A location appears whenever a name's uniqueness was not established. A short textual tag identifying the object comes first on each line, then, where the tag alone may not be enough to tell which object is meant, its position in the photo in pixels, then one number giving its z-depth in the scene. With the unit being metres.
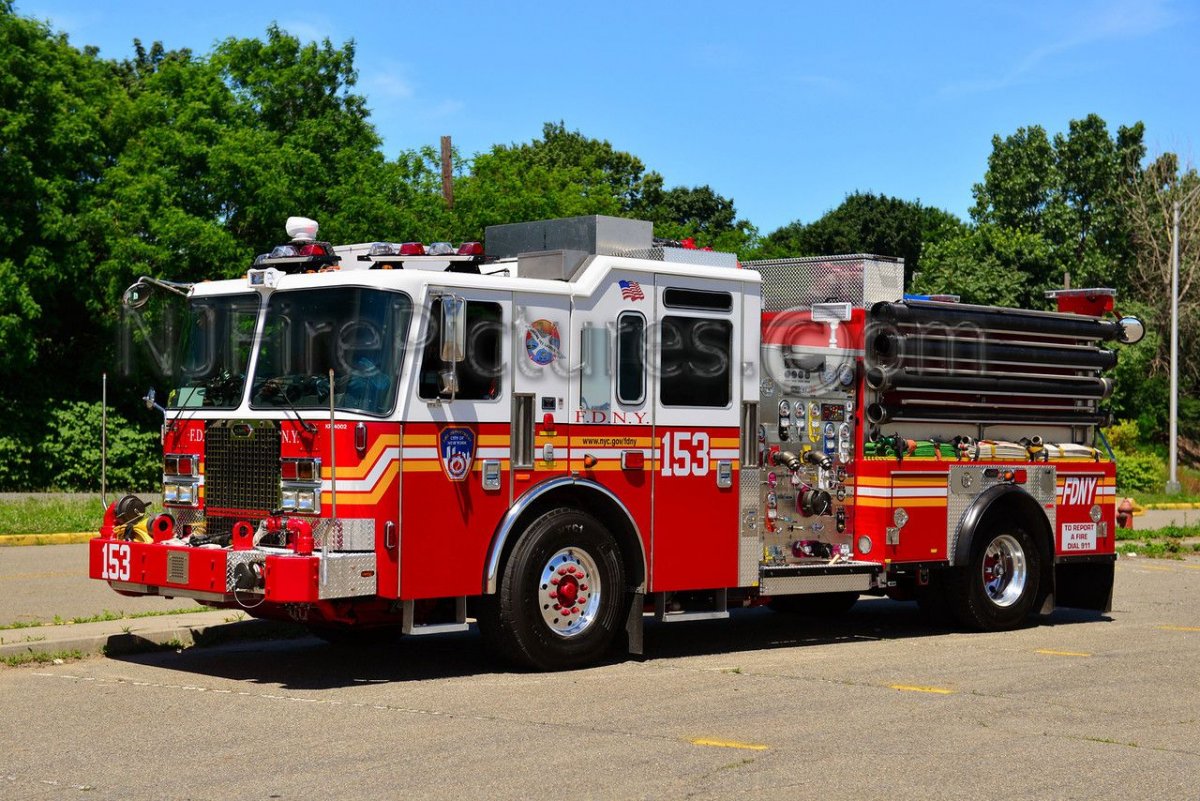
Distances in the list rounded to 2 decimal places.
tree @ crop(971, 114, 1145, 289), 53.72
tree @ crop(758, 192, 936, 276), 67.94
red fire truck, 9.81
